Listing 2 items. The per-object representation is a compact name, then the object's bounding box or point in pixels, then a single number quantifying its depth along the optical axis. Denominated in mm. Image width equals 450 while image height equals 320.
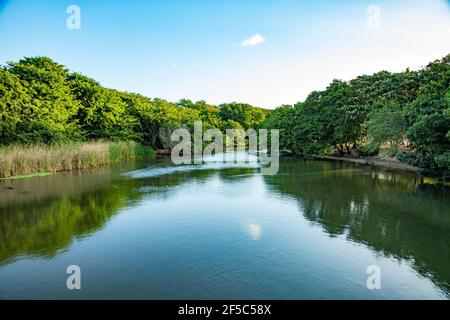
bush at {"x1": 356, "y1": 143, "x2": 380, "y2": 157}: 23675
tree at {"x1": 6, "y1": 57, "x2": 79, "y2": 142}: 24359
